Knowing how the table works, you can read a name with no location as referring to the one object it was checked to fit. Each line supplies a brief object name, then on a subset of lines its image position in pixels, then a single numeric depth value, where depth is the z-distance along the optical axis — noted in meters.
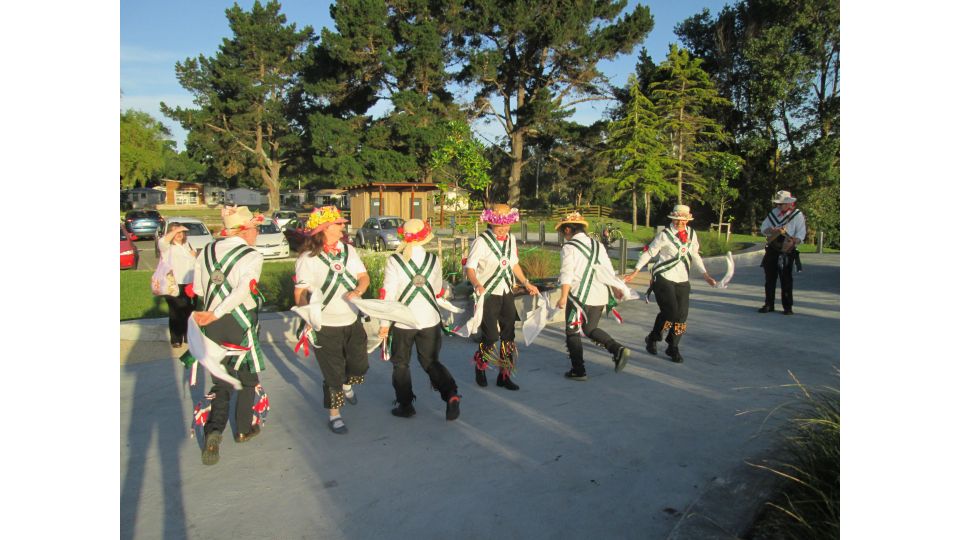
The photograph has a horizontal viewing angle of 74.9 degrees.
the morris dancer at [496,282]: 6.16
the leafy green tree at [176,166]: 78.44
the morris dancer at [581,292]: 6.38
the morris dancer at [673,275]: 7.07
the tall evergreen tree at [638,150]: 35.62
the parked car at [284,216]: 37.58
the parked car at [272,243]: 19.81
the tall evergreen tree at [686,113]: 36.97
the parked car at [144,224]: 29.97
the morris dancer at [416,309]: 5.29
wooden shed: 33.56
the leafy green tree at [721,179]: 34.06
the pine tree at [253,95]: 44.59
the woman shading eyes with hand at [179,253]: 7.38
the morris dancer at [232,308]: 4.61
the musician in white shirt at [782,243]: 9.45
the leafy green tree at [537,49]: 35.91
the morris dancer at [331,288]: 5.16
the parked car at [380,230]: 23.38
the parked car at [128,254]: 17.17
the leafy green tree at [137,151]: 58.88
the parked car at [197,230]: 19.80
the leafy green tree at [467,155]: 20.69
